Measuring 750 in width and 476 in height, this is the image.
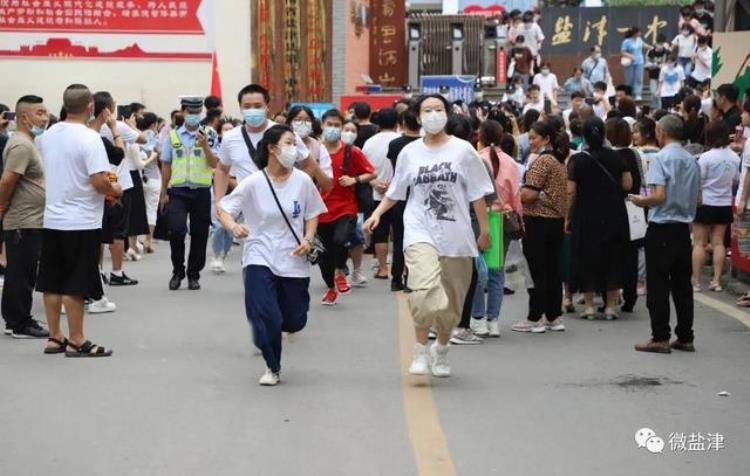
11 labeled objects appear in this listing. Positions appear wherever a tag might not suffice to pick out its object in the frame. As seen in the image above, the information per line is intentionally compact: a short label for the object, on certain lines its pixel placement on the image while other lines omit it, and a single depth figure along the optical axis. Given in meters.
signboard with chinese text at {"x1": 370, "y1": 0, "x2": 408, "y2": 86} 37.22
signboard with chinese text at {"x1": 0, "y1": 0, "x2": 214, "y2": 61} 28.27
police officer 13.97
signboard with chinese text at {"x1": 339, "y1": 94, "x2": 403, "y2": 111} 25.35
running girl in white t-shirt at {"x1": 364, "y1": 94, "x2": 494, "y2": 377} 8.99
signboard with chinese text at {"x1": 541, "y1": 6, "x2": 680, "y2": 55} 36.03
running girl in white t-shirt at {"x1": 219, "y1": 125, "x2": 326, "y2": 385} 8.84
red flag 23.52
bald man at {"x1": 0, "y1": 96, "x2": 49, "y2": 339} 10.77
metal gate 38.97
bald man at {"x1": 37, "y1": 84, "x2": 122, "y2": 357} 9.86
